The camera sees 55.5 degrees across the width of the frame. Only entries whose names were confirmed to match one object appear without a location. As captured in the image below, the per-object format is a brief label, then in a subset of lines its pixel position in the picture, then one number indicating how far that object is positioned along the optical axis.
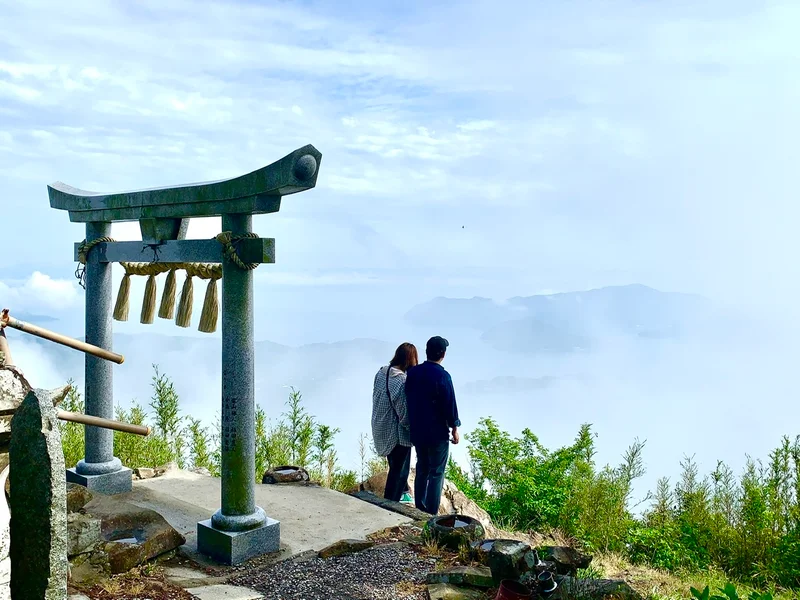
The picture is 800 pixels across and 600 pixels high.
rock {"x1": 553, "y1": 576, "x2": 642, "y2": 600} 5.11
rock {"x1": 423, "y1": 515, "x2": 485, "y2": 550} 6.43
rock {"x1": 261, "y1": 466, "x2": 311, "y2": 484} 9.07
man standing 7.62
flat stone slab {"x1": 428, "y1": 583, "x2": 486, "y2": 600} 5.40
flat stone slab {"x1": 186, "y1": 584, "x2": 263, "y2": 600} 5.42
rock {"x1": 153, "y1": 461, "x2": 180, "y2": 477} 9.31
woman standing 7.96
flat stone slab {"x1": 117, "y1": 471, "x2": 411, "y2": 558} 7.09
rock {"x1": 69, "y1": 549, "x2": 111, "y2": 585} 5.36
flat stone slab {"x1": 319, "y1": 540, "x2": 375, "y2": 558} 6.53
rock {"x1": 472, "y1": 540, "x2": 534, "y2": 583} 5.37
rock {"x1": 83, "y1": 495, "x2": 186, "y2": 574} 5.75
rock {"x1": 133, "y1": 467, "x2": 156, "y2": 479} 9.24
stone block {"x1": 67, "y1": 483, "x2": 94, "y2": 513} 6.19
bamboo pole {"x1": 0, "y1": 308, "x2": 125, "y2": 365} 4.96
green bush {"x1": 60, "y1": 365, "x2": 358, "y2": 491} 10.27
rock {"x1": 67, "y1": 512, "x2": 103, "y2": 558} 5.41
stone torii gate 6.15
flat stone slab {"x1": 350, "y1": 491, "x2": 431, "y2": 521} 7.64
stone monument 3.45
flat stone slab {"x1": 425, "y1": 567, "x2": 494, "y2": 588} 5.55
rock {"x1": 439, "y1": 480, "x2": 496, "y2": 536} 8.47
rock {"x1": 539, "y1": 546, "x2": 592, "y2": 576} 5.66
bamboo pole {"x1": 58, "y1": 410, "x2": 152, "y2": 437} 4.22
